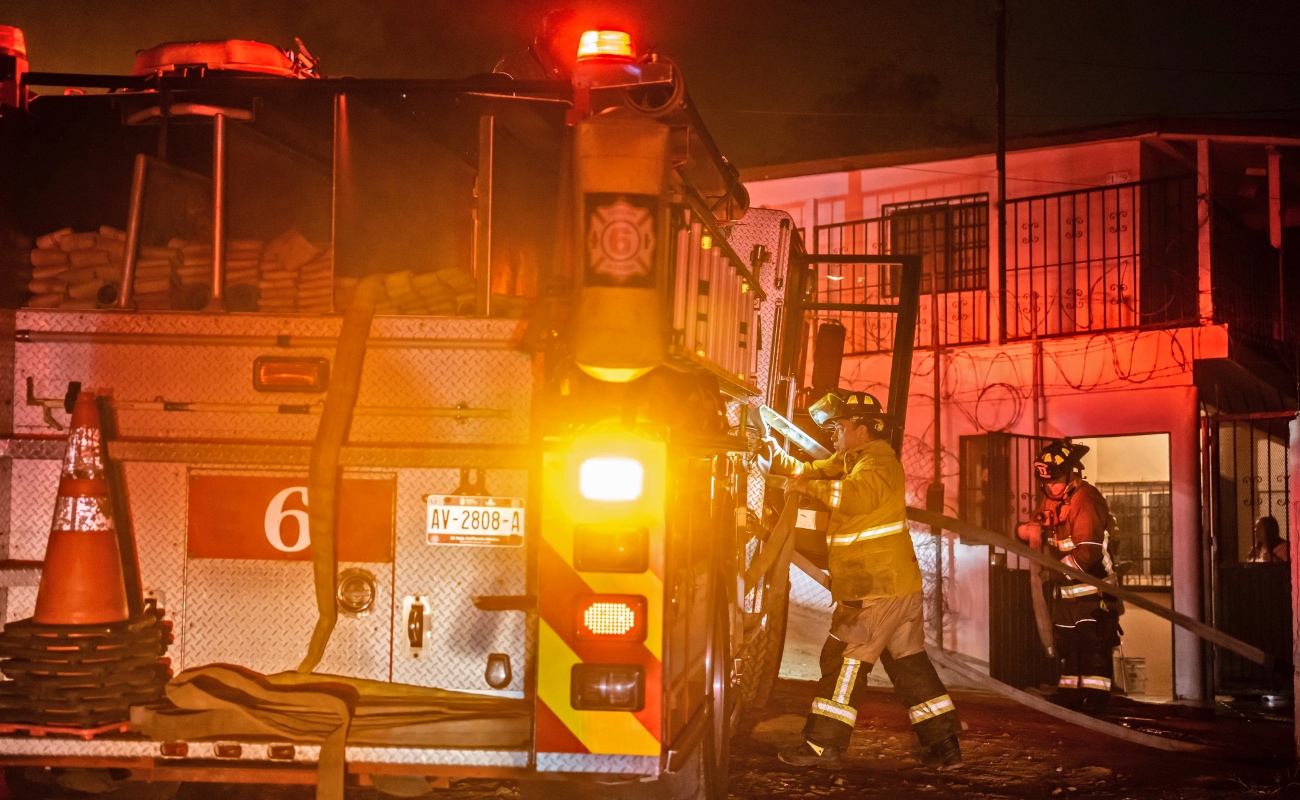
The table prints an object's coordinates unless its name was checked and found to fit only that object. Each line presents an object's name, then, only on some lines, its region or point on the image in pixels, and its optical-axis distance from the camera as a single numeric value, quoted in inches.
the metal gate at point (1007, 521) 409.1
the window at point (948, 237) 561.0
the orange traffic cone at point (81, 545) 172.9
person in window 455.8
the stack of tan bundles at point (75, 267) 193.9
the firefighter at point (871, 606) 259.4
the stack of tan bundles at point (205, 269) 191.3
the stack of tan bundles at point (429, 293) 185.8
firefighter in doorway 342.6
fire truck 161.2
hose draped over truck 172.7
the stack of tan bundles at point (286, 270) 191.3
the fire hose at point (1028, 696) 291.7
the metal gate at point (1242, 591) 414.3
